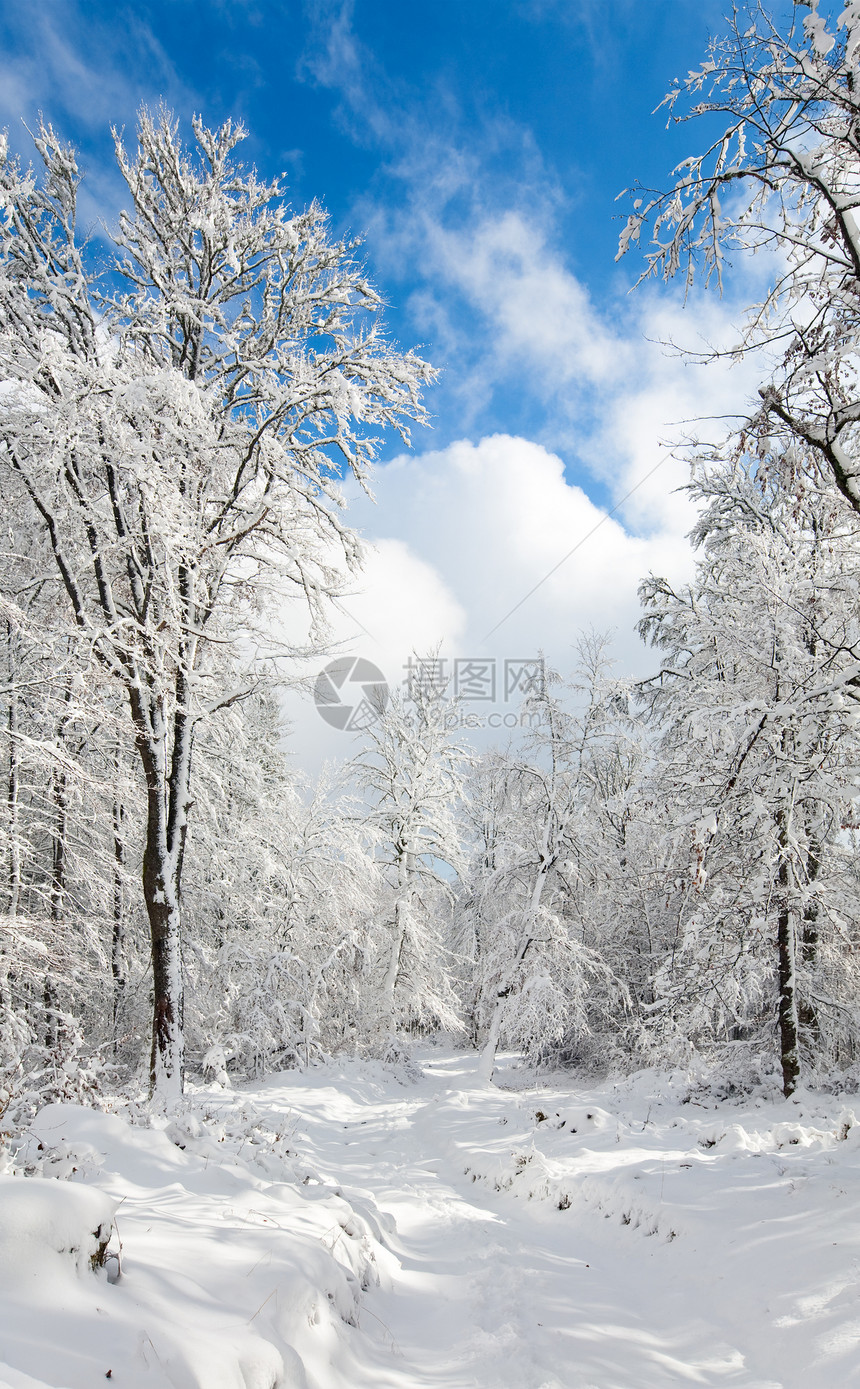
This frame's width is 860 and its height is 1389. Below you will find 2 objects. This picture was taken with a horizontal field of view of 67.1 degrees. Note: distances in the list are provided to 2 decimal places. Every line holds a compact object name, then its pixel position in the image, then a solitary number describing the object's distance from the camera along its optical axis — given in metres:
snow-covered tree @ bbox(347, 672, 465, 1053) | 16.30
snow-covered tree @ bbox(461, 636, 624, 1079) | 13.45
